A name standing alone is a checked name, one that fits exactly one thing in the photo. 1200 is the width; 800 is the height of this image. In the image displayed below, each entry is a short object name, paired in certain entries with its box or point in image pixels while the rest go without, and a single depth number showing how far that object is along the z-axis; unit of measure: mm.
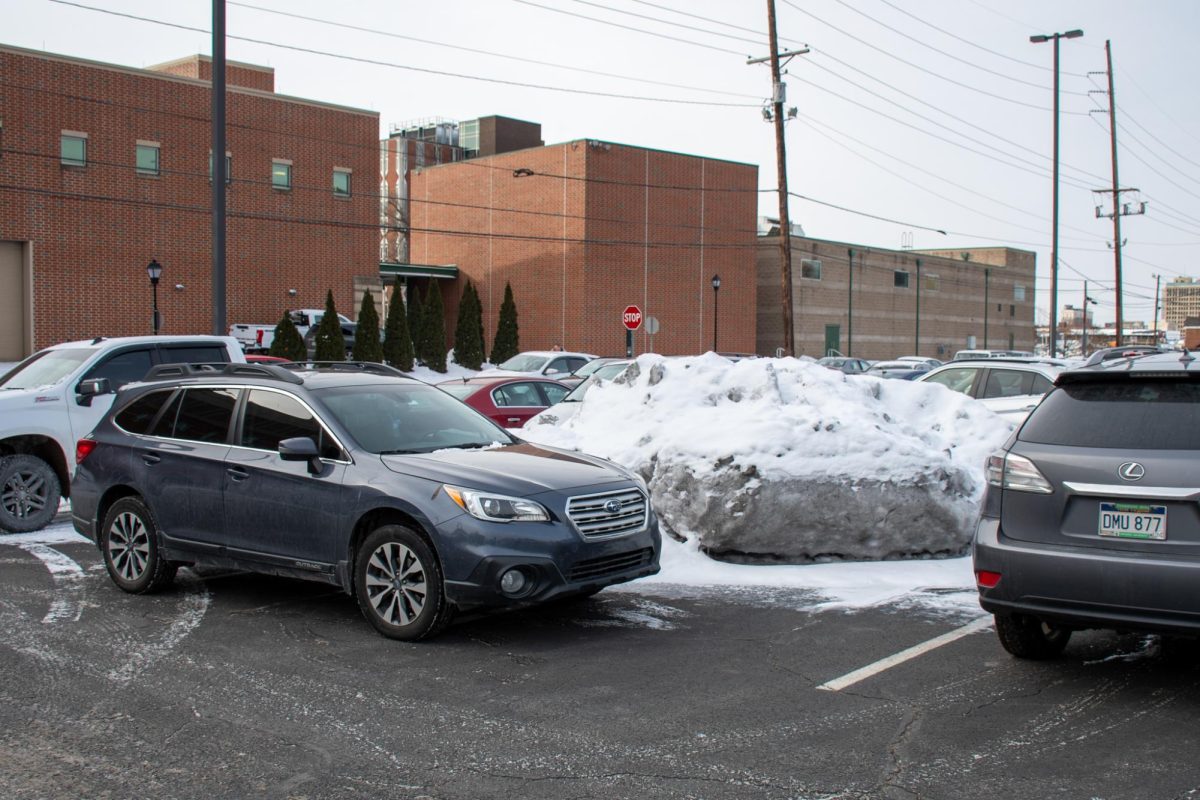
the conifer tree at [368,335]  40031
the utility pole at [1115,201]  49938
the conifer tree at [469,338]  47094
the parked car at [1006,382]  14836
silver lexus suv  5266
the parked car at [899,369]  35375
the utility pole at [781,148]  28094
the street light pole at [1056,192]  40750
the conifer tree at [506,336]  49906
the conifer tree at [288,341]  37844
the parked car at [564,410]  12371
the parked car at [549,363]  27672
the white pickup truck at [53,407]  10922
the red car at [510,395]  17031
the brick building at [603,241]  52594
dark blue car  6645
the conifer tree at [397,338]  41781
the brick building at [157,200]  39031
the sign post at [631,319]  33688
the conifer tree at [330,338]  38656
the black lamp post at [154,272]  37438
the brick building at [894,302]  63406
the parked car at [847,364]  38969
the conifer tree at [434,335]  44531
